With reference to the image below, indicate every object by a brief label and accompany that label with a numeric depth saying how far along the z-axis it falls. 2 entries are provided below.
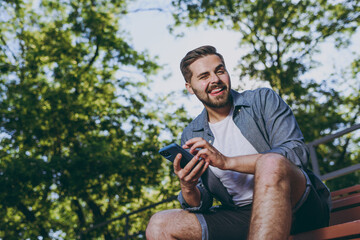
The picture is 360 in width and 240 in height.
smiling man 1.48
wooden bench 1.41
